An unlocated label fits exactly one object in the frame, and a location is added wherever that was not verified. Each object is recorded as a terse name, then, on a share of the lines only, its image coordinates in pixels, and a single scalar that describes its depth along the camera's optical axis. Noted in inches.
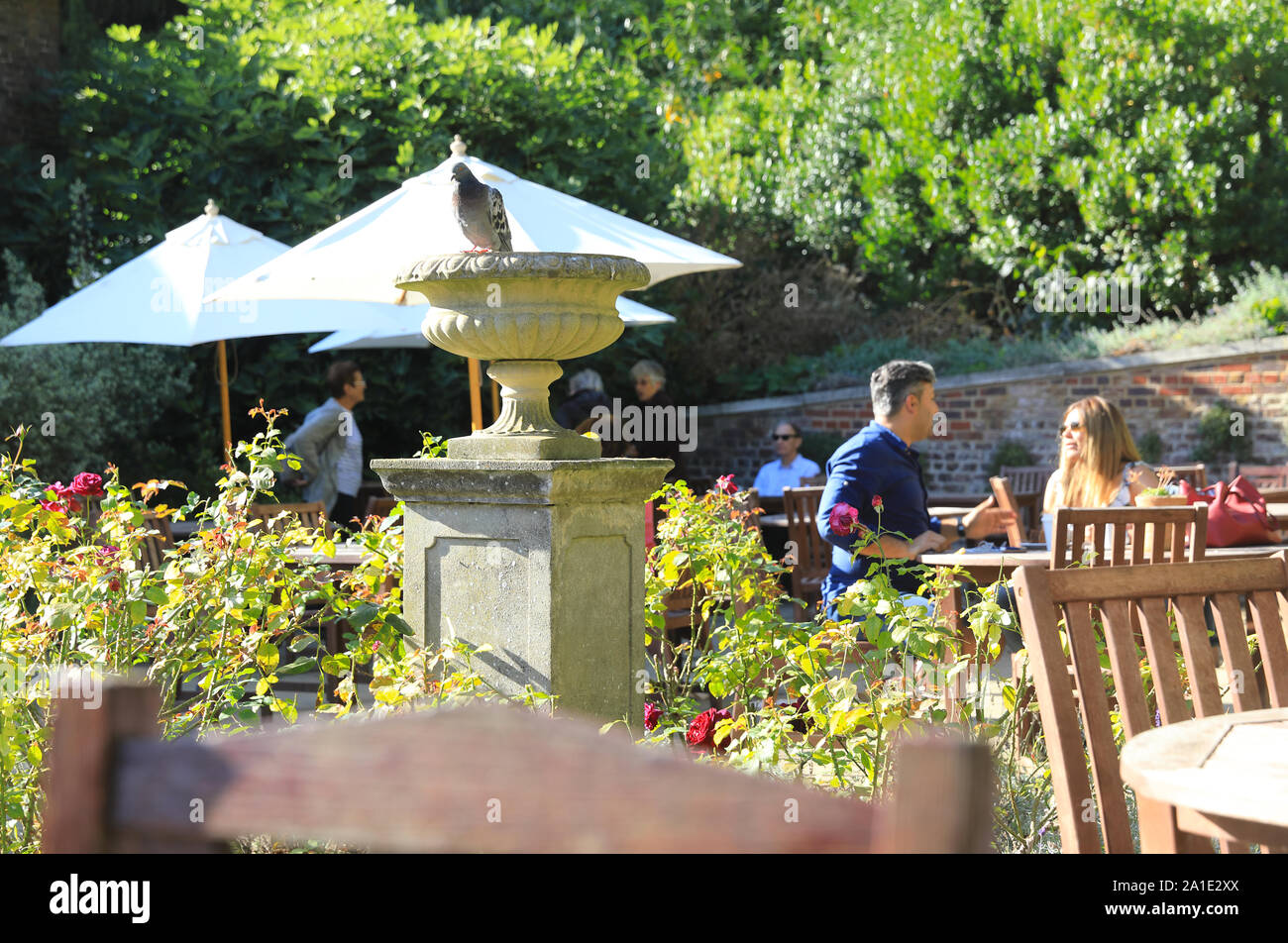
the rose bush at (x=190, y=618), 125.7
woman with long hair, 212.5
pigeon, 164.6
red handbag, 205.9
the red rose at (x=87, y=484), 143.9
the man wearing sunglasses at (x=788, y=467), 375.9
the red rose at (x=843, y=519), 150.6
